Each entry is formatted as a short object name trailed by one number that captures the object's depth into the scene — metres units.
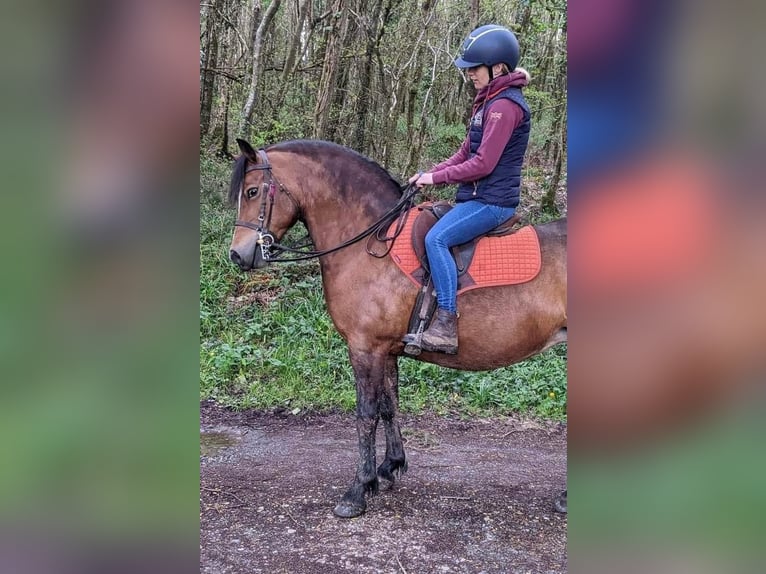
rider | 3.32
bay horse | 3.59
